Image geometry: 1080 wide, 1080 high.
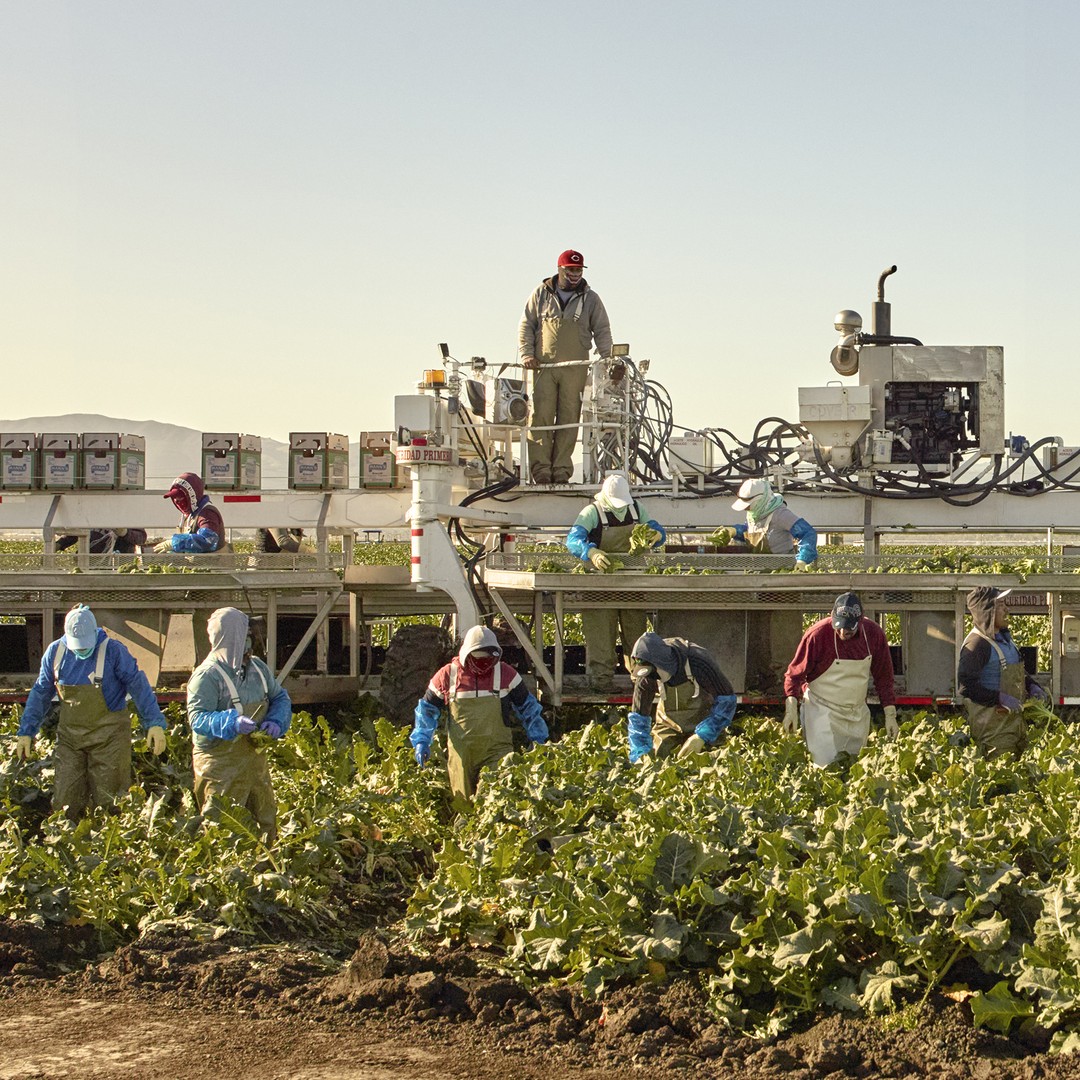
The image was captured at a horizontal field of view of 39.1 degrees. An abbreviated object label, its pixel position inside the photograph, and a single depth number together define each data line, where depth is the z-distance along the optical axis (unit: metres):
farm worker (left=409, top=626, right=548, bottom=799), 8.86
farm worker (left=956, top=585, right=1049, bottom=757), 9.10
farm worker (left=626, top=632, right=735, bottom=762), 8.83
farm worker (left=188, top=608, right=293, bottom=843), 8.30
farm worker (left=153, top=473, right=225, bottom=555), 11.45
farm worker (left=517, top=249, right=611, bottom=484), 11.79
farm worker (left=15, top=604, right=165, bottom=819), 9.12
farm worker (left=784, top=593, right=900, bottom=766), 9.27
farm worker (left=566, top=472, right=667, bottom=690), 10.79
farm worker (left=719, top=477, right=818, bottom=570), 10.95
